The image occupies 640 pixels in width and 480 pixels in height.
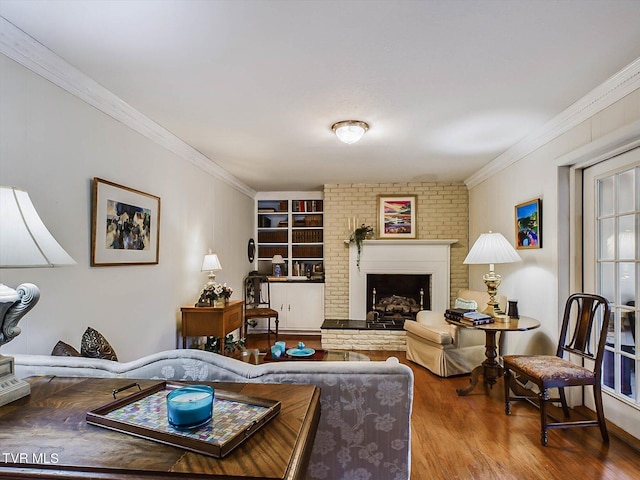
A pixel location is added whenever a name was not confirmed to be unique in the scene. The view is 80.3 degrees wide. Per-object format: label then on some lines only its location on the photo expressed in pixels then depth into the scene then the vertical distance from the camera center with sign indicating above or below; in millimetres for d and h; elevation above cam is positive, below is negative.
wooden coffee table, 801 -471
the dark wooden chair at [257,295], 6125 -768
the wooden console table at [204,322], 3693 -722
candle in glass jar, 945 -408
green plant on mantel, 5840 +212
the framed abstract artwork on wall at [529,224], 3508 +265
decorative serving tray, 887 -454
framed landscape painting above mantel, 5973 +531
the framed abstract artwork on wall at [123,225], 2537 +164
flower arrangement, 3820 -462
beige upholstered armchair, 4039 -1057
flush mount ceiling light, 3172 +1014
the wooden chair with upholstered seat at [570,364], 2533 -815
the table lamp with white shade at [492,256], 3627 -50
